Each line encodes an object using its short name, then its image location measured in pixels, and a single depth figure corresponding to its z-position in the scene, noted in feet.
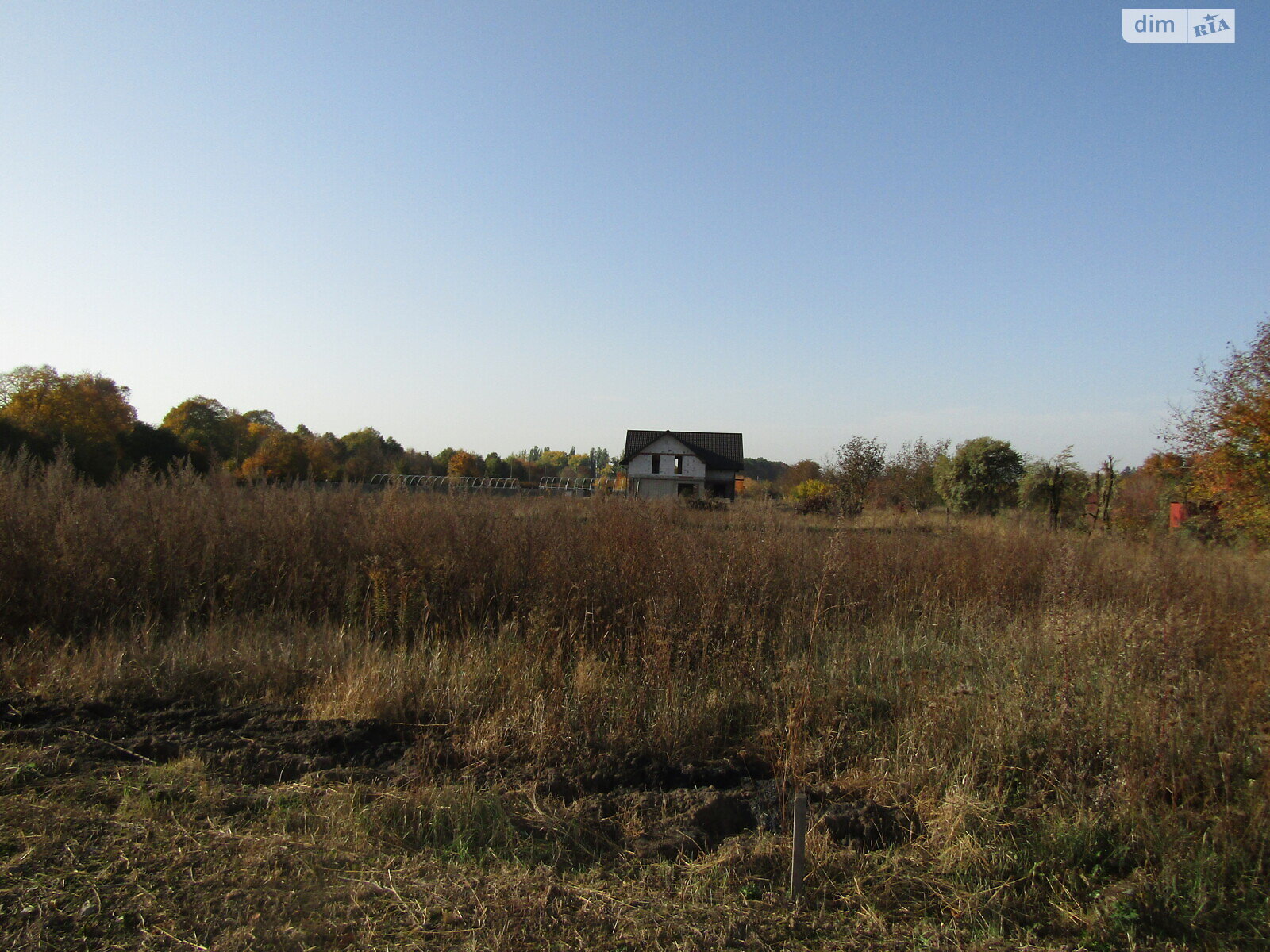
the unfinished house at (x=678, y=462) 167.32
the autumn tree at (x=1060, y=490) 65.67
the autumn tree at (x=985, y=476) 96.94
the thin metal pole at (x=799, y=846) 9.93
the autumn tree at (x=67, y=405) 116.98
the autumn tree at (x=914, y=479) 103.09
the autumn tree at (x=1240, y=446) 40.78
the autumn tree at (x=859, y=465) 104.32
